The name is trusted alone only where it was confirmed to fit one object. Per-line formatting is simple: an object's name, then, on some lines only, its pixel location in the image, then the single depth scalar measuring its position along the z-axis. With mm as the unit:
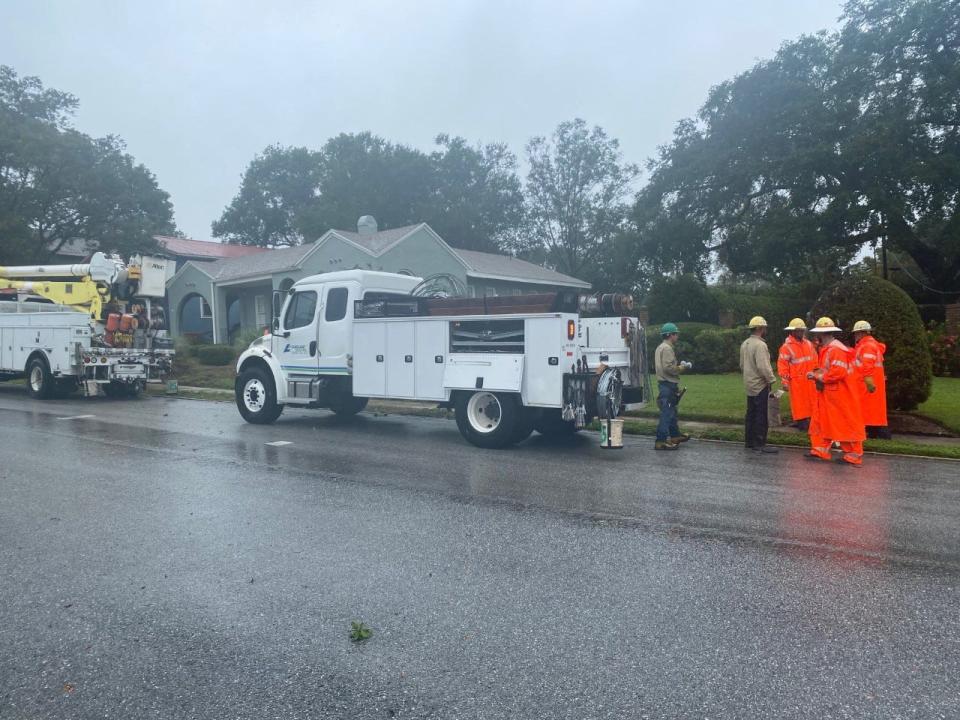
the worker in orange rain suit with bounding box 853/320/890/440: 9797
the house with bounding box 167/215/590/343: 28438
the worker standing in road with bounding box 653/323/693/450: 10844
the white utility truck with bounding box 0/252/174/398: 18359
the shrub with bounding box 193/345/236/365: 25906
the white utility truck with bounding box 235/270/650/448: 10445
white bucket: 10406
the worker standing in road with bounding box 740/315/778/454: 10578
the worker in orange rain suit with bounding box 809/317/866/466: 9680
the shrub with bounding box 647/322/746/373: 22156
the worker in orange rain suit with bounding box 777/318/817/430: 11875
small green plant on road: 4082
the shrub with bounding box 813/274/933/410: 12117
